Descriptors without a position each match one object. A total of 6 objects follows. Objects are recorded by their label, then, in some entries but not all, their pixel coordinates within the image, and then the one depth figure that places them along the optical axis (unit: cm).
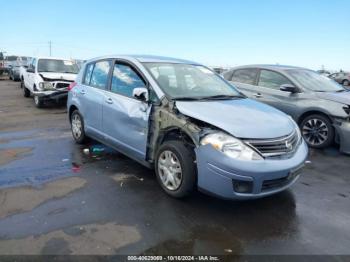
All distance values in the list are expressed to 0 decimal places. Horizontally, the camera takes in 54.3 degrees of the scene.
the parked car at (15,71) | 2605
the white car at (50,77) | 1178
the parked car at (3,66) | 3191
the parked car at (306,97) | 661
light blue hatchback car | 366
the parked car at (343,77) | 2960
